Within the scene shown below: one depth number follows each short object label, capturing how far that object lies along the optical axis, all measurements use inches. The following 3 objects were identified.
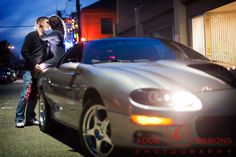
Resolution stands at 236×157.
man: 293.4
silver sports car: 152.1
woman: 295.0
